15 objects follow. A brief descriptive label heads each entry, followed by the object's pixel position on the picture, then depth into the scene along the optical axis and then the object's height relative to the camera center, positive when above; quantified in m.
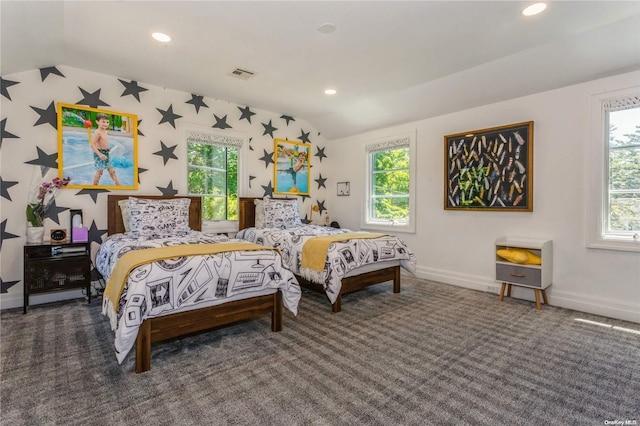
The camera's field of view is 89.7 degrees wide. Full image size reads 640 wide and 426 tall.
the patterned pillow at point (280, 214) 4.75 +0.00
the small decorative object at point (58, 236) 3.38 -0.25
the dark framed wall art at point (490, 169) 3.69 +0.57
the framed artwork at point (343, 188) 5.87 +0.48
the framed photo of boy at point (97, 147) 3.61 +0.77
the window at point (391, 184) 4.93 +0.49
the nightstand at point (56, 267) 3.11 -0.55
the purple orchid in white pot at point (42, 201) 3.31 +0.12
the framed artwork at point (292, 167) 5.43 +0.82
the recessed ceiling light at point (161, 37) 2.83 +1.58
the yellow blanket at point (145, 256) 2.14 -0.31
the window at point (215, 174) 4.58 +0.60
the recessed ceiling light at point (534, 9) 2.37 +1.55
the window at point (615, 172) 3.07 +0.43
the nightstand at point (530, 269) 3.29 -0.57
